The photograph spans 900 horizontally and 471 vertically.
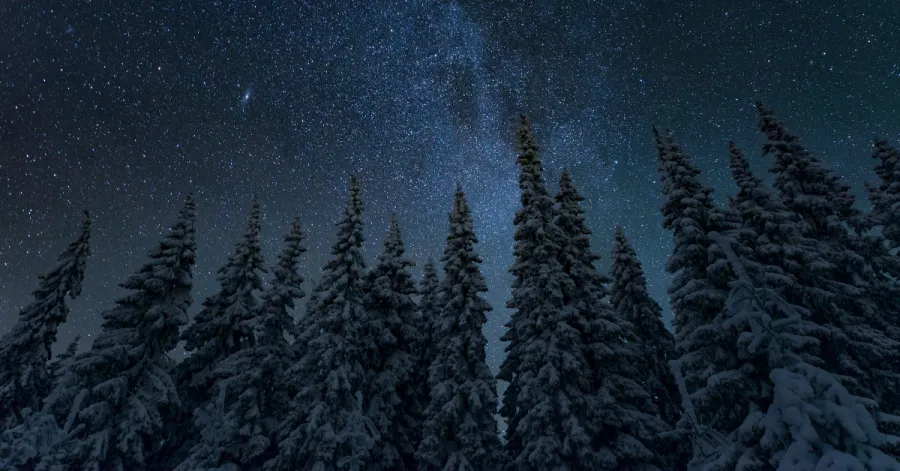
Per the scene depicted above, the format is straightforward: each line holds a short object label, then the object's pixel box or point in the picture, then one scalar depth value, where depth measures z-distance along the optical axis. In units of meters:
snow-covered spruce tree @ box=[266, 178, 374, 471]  17.25
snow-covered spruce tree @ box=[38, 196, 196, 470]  17.81
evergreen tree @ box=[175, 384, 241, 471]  9.48
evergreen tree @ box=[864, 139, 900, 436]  18.38
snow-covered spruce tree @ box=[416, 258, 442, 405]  22.02
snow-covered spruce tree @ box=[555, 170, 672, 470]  15.57
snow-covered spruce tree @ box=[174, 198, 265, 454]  21.97
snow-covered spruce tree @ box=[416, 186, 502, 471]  17.03
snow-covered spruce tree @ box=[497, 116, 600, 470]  15.20
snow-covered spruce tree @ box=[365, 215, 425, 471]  19.14
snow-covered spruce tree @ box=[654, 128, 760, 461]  13.61
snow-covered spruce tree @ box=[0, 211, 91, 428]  22.92
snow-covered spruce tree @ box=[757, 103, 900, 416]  15.18
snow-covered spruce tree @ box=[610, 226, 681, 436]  19.22
